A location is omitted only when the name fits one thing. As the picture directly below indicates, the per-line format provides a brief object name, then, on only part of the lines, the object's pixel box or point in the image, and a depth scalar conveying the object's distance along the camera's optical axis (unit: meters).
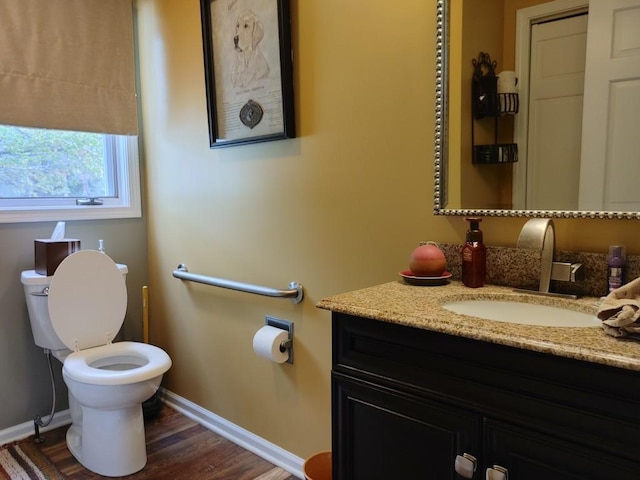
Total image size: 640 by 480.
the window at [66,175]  2.26
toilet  1.91
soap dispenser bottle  1.32
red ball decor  1.35
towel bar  1.89
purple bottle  1.14
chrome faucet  1.18
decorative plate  1.35
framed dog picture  1.84
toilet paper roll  1.89
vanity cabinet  0.84
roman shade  2.13
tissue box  2.12
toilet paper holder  1.94
